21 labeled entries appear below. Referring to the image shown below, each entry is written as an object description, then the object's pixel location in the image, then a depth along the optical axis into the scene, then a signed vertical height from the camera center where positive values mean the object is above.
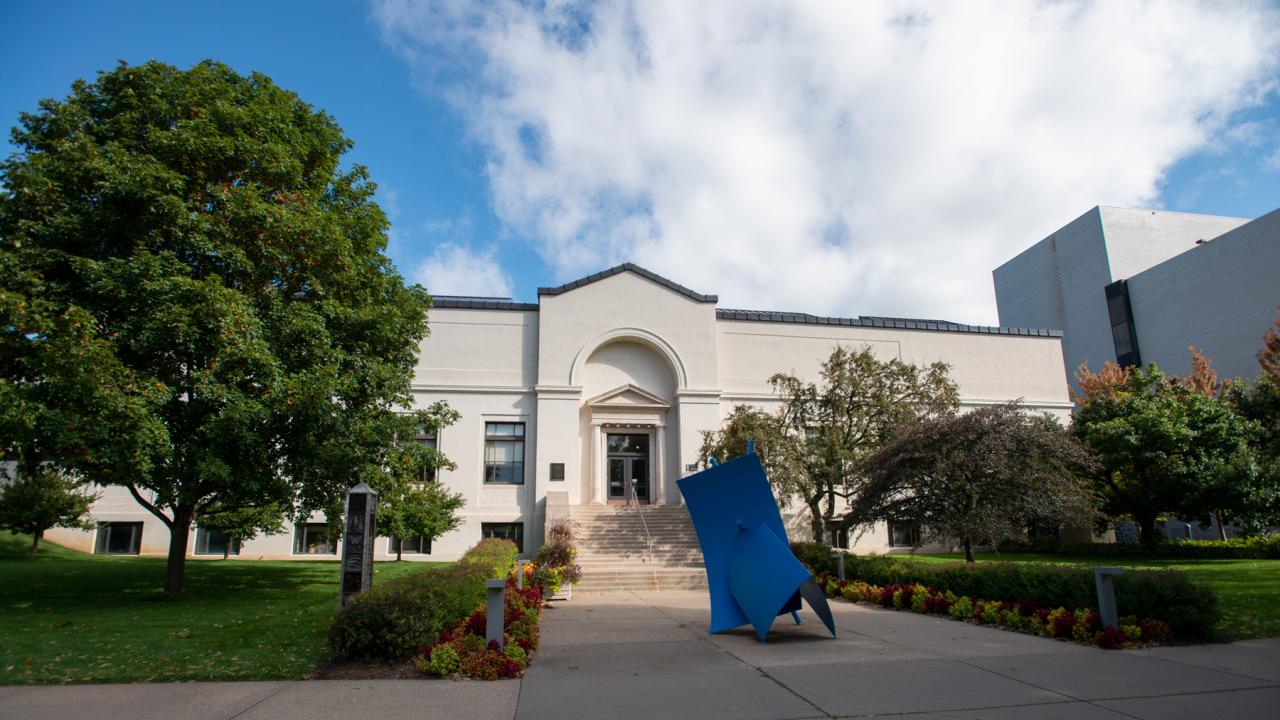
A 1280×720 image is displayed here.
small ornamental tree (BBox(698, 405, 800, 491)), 22.66 +2.39
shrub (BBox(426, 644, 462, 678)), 8.02 -1.59
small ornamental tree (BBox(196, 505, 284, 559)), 21.22 +0.04
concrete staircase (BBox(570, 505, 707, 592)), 20.72 -1.06
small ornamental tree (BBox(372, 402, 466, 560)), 16.94 +0.75
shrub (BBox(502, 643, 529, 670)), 8.46 -1.60
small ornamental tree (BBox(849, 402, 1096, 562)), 14.95 +0.79
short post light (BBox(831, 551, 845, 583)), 17.22 -1.21
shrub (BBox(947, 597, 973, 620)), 12.36 -1.66
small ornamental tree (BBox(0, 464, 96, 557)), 22.72 +0.71
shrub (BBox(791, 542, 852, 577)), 18.22 -1.08
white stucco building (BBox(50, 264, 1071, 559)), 27.86 +5.27
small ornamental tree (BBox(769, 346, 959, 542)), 23.08 +3.41
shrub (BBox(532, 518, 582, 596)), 17.42 -1.17
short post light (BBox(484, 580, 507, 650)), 8.69 -1.11
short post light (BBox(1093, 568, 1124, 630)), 9.79 -1.16
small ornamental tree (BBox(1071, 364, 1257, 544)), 22.52 +1.93
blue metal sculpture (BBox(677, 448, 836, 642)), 10.38 -0.50
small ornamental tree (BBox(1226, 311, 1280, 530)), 21.59 +2.15
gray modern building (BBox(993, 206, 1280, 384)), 42.37 +15.33
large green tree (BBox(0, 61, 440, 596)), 12.08 +4.16
